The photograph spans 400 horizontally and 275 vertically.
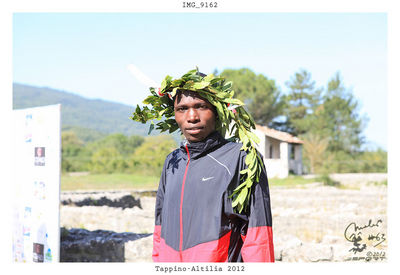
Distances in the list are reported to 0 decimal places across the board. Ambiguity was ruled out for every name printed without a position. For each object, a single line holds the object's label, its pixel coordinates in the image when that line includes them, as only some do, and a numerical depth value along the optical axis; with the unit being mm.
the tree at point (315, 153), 30891
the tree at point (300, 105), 36500
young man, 2244
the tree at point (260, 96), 35781
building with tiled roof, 25891
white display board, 5051
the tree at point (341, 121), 35656
